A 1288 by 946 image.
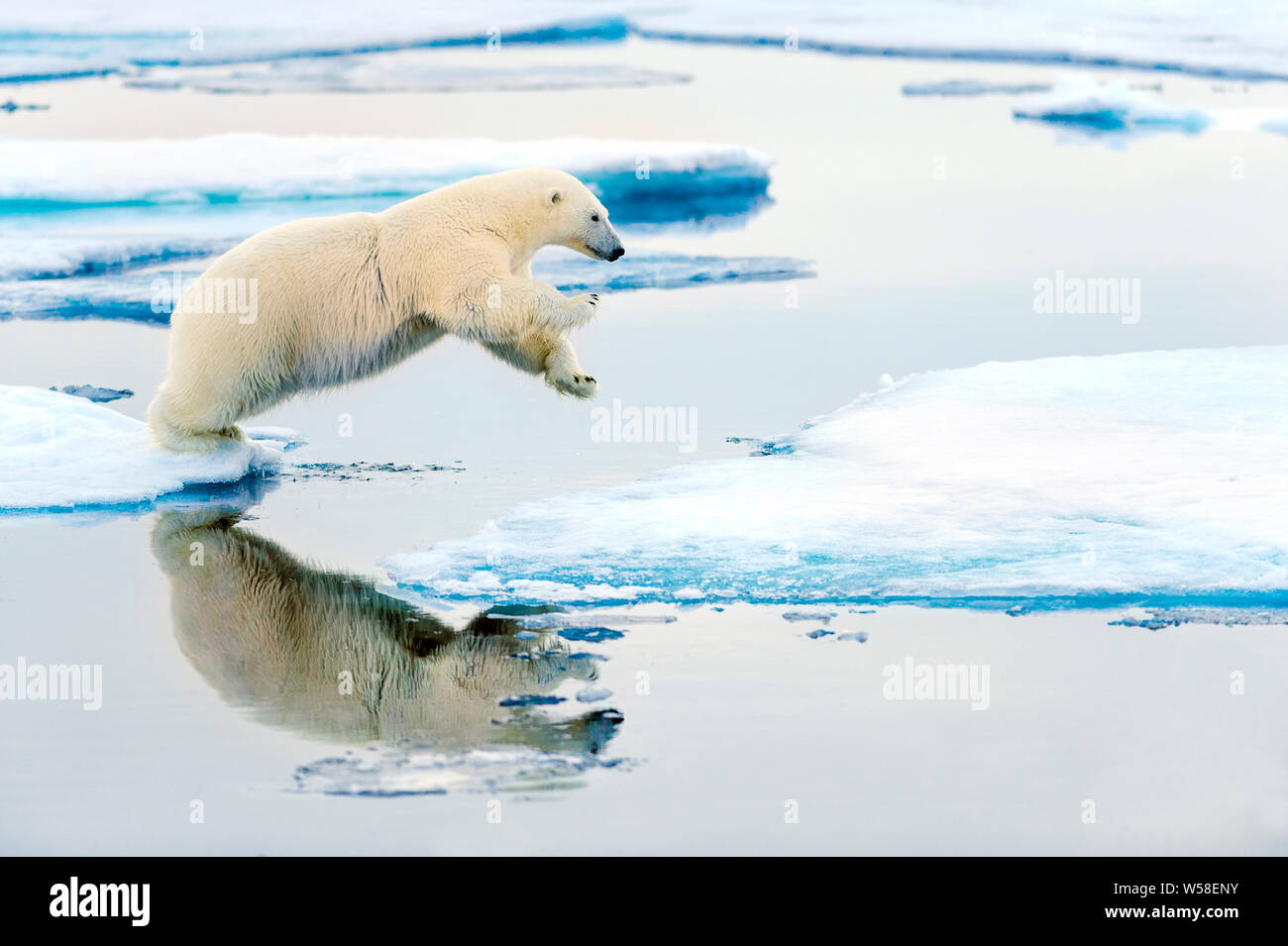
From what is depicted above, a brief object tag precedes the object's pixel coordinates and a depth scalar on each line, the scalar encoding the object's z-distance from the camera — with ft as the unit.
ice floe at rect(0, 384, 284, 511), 33.01
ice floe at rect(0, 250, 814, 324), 53.01
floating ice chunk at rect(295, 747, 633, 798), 20.33
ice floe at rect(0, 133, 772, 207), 68.80
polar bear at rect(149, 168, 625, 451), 32.32
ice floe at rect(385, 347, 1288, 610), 27.35
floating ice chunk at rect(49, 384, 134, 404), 41.83
